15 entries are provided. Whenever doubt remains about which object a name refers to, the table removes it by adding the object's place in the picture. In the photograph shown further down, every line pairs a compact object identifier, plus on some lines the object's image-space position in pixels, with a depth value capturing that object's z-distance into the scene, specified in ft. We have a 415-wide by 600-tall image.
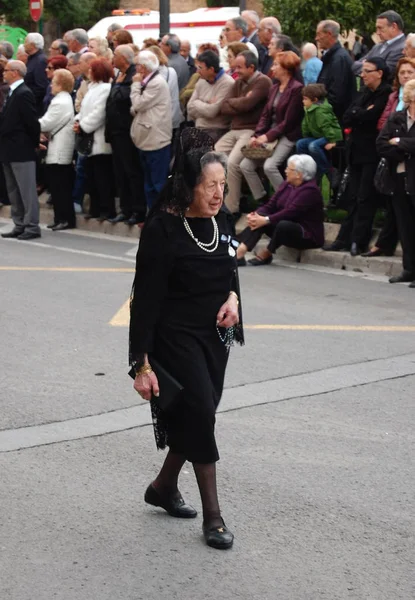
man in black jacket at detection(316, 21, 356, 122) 44.78
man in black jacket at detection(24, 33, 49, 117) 57.00
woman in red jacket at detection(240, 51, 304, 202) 44.37
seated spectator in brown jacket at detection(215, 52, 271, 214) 45.98
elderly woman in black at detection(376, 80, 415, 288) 38.38
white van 102.22
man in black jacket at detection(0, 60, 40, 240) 48.65
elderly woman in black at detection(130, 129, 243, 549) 17.43
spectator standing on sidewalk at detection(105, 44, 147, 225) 49.32
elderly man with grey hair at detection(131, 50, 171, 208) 47.62
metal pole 65.26
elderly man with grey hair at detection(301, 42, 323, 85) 48.55
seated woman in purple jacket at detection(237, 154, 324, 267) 42.16
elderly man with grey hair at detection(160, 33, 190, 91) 52.70
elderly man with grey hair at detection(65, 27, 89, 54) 57.57
